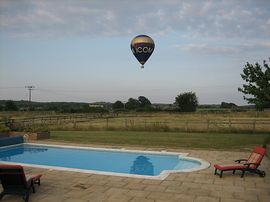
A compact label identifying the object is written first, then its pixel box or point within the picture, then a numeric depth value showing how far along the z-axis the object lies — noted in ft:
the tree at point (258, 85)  55.88
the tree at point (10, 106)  314.88
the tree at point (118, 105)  374.63
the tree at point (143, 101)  421.87
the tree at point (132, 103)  362.84
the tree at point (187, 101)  299.58
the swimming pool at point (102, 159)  39.91
